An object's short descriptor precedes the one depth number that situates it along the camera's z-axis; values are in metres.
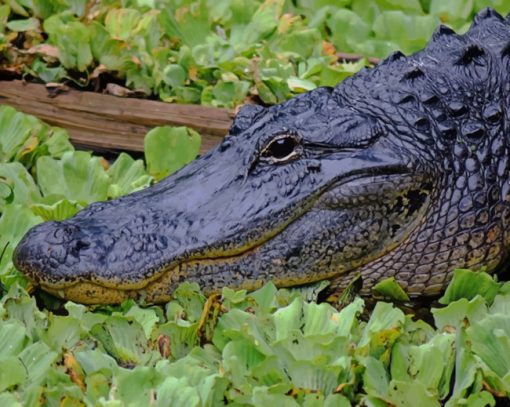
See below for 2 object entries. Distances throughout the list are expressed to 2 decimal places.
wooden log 10.16
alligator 7.34
